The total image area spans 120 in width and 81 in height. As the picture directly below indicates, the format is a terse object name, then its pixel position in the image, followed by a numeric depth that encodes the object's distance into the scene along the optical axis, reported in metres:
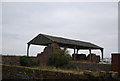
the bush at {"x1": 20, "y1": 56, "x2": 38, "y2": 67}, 19.94
